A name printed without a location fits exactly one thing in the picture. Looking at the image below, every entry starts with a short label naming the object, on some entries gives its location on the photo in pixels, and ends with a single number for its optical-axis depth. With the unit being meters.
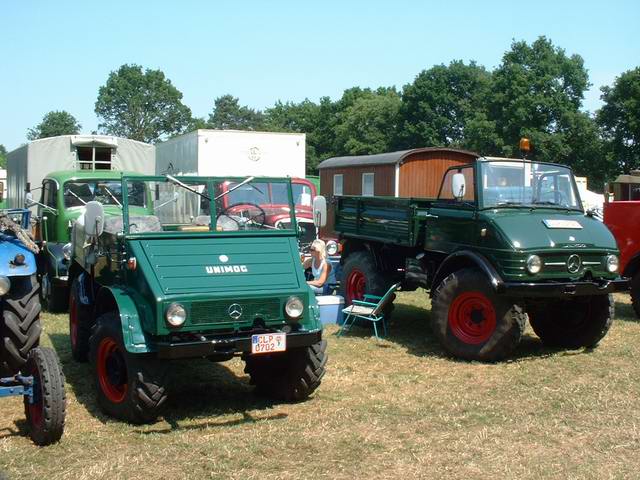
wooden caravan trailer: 21.61
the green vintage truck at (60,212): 10.69
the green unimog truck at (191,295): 5.63
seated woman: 10.73
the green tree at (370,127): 56.01
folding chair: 9.41
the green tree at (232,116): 91.25
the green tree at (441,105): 53.44
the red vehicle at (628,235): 10.63
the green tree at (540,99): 41.31
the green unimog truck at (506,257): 7.88
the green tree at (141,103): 83.19
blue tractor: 5.10
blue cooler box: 10.12
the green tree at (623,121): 38.25
